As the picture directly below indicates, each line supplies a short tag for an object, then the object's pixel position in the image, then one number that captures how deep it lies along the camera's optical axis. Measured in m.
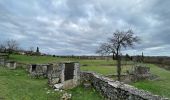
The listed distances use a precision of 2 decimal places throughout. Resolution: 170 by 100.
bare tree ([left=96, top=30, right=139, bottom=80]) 10.70
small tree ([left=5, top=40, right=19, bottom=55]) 26.16
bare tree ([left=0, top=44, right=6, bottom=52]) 28.61
